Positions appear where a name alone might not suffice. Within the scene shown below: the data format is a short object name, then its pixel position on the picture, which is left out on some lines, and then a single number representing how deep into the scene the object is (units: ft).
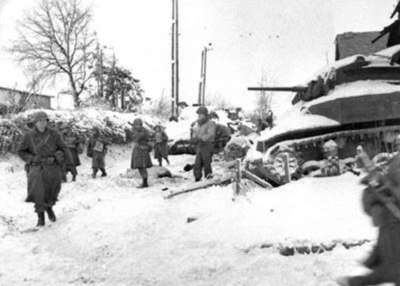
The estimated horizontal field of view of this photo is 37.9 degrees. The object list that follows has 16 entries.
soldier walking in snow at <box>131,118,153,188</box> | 42.16
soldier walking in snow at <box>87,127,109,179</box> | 50.88
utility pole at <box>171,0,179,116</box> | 122.52
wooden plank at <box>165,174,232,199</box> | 33.85
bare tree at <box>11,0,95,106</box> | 144.25
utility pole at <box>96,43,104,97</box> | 143.84
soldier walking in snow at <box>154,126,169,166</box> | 61.34
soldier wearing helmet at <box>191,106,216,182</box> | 39.27
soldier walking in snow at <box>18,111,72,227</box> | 27.58
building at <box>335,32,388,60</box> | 81.92
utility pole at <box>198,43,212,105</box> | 158.40
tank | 34.27
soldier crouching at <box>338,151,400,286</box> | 9.24
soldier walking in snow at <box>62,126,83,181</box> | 47.63
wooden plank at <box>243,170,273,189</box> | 31.37
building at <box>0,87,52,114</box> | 80.62
